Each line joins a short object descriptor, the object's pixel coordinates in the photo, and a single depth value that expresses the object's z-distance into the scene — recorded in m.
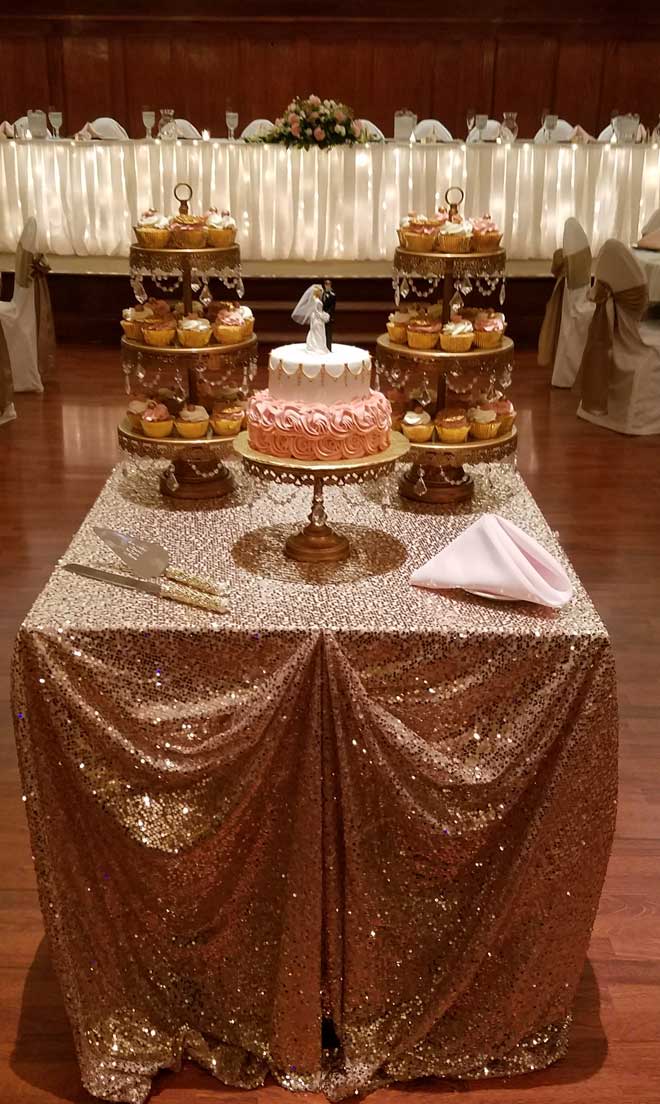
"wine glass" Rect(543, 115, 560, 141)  7.65
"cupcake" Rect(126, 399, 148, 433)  2.41
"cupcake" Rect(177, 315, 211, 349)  2.35
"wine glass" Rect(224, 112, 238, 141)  7.37
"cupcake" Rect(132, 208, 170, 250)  2.38
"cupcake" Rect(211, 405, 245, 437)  2.42
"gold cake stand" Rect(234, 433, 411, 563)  1.89
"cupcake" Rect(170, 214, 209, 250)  2.38
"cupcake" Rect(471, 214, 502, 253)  2.35
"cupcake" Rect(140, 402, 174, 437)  2.39
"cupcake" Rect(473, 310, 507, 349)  2.33
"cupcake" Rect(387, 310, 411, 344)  2.39
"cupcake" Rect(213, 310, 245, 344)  2.39
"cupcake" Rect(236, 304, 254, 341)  2.43
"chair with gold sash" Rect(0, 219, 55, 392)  6.10
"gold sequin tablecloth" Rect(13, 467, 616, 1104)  1.82
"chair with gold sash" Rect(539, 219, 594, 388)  6.34
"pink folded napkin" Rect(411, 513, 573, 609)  1.88
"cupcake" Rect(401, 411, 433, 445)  2.34
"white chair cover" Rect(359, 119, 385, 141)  7.49
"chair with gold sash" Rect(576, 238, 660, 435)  5.61
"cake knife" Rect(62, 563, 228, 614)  1.87
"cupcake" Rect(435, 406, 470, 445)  2.34
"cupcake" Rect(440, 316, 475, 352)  2.32
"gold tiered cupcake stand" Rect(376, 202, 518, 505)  2.32
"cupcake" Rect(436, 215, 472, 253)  2.33
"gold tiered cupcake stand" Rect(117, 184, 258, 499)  2.36
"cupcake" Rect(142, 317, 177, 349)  2.36
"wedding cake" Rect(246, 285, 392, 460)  1.91
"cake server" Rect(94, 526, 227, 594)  1.94
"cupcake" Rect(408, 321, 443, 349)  2.34
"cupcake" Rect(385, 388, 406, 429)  2.40
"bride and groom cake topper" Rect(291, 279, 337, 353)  1.98
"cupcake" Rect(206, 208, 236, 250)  2.40
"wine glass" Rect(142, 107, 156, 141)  7.27
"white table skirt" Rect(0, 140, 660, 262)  7.38
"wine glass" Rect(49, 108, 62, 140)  7.33
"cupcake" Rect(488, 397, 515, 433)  2.40
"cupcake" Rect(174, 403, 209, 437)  2.39
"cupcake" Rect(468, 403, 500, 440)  2.36
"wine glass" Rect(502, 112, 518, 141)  7.40
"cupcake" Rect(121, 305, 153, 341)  2.38
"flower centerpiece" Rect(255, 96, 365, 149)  7.26
